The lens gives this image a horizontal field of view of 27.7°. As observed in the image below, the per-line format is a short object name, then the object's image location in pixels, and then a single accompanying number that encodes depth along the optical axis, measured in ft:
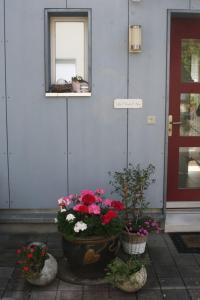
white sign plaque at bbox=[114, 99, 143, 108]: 16.96
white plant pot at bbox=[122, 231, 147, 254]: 15.14
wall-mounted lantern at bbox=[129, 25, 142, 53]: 16.12
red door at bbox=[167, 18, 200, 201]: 17.74
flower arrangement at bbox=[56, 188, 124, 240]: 13.12
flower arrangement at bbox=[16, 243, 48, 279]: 12.58
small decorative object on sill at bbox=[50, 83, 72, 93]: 17.02
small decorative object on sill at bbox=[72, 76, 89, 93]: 17.08
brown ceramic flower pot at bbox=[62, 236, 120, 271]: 13.11
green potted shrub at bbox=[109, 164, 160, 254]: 15.24
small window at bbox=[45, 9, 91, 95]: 17.10
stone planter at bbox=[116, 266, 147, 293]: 12.37
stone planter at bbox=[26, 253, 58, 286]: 12.81
